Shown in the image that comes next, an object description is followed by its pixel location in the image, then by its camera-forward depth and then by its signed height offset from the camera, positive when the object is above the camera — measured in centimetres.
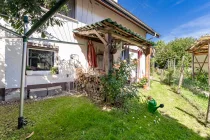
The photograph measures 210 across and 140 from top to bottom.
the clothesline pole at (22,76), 219 -16
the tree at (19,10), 179 +115
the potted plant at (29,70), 400 -7
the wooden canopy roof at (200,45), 607 +178
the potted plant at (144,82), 682 -88
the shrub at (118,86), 349 -60
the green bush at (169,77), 791 -59
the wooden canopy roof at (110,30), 370 +172
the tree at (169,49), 1884 +449
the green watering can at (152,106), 371 -139
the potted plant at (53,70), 457 -5
